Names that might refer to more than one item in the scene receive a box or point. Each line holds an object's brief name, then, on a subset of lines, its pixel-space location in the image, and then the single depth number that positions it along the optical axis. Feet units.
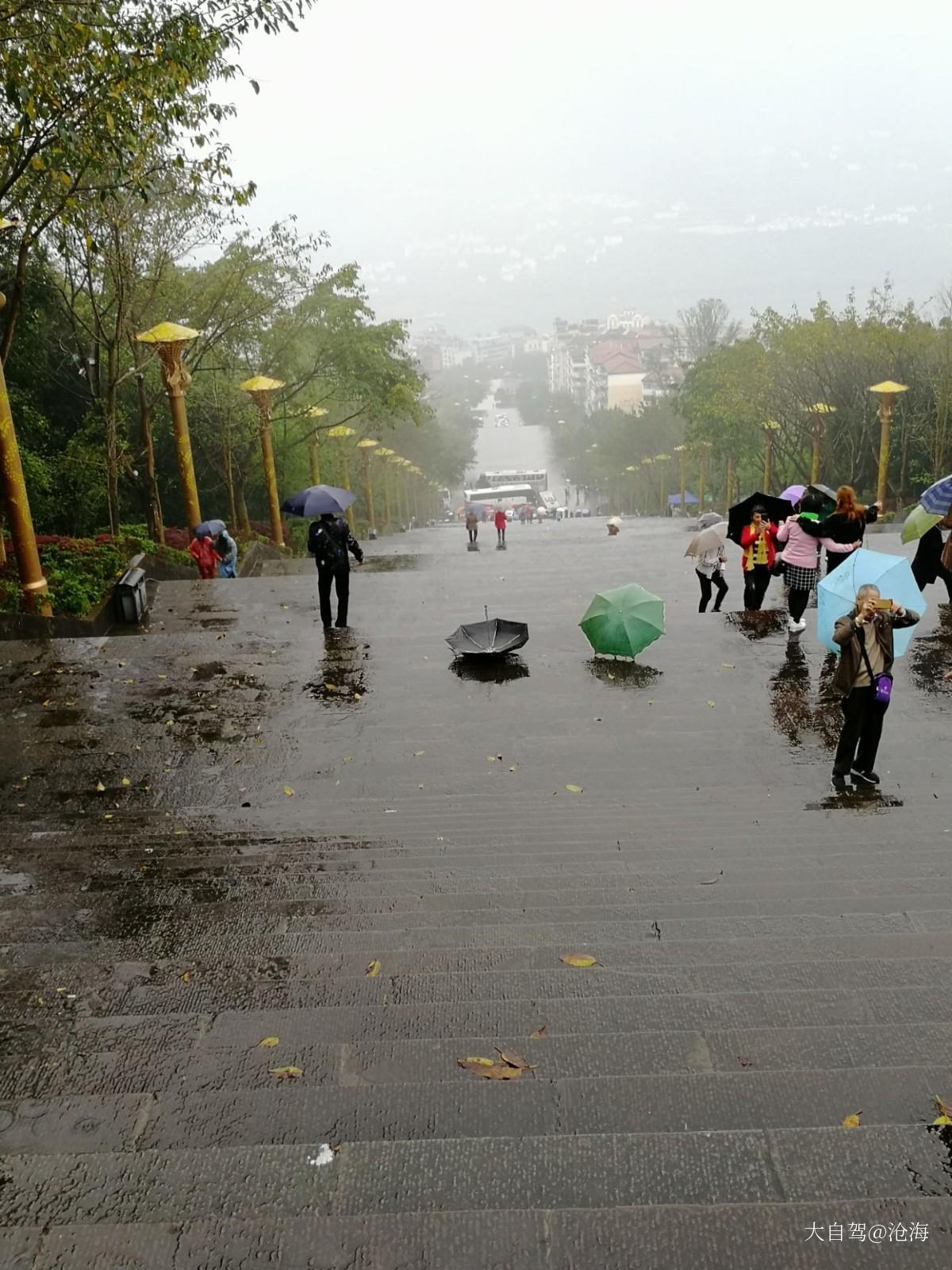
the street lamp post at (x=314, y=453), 109.29
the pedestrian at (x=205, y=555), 53.06
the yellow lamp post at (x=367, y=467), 131.44
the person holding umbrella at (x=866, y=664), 19.57
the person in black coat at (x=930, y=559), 34.88
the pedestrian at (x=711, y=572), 37.50
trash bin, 42.24
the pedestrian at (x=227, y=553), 54.80
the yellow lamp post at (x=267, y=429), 77.66
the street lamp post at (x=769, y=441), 120.23
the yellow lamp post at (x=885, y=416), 88.37
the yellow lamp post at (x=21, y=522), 38.27
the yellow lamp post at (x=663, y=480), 235.40
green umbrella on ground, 29.63
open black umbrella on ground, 30.81
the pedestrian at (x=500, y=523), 92.52
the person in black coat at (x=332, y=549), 34.71
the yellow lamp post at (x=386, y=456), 165.78
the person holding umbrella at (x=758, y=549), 35.53
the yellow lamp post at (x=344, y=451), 104.22
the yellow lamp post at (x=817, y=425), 108.88
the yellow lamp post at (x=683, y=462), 188.77
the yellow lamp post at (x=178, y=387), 55.52
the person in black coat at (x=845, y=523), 31.07
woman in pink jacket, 31.91
